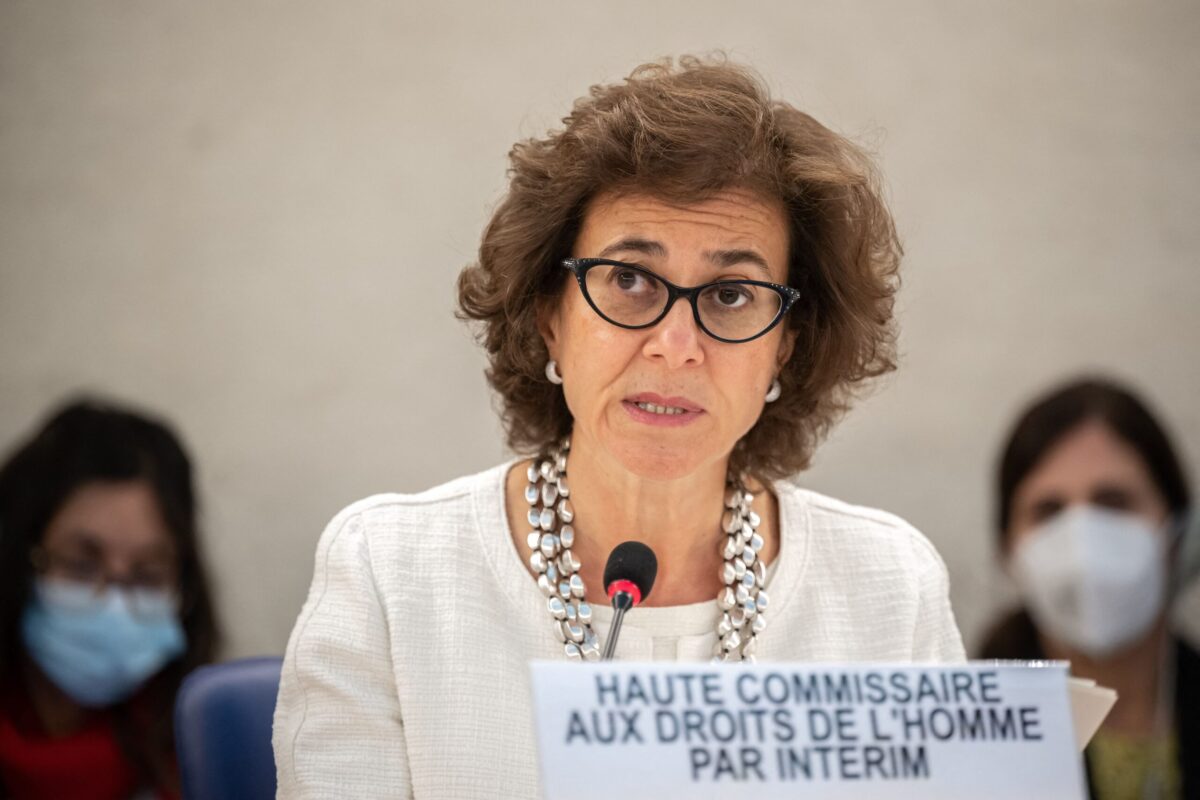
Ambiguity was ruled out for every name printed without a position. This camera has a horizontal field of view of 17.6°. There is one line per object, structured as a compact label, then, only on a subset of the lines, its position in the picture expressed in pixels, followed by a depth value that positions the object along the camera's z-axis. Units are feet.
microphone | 7.12
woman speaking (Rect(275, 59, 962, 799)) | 7.51
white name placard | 6.72
